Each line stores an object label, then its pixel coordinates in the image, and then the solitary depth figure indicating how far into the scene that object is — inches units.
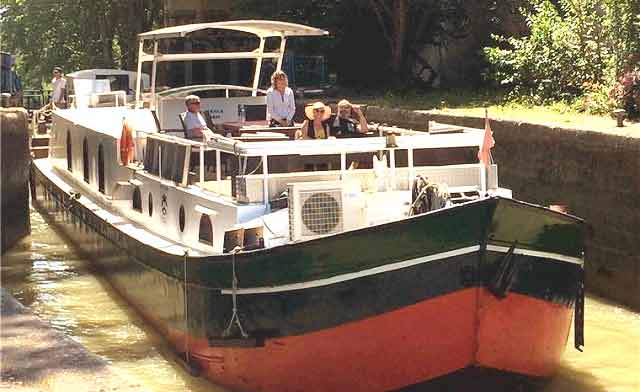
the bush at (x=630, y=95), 592.5
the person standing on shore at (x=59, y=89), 1075.3
